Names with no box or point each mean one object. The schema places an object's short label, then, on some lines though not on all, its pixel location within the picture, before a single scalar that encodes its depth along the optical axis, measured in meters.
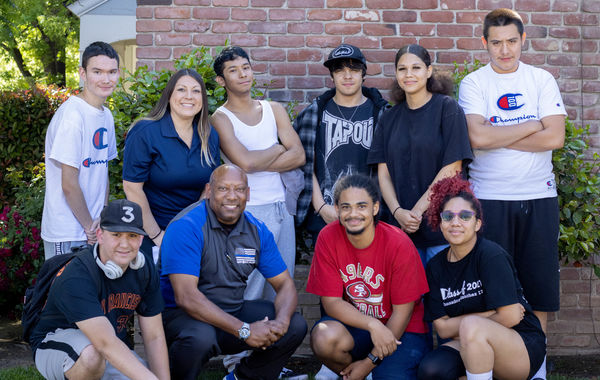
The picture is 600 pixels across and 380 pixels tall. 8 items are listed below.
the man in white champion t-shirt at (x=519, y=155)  4.22
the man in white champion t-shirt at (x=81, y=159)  4.02
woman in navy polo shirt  4.15
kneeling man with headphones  3.37
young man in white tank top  4.51
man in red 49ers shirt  4.02
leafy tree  12.01
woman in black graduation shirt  3.69
